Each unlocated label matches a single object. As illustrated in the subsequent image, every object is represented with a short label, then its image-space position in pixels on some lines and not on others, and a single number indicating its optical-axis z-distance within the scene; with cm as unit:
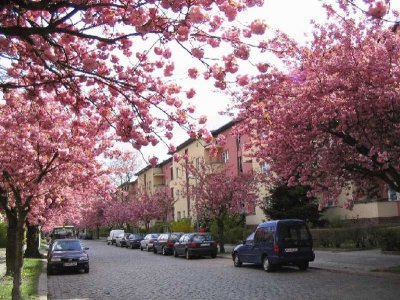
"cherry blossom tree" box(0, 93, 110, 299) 1176
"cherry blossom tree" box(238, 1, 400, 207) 1373
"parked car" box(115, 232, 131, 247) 5245
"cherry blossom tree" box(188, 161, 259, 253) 3159
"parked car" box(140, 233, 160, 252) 4122
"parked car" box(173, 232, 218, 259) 2894
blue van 1898
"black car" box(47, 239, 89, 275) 2128
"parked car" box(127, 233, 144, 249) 4806
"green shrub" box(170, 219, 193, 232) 5286
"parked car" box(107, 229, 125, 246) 5855
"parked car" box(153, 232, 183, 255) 3484
